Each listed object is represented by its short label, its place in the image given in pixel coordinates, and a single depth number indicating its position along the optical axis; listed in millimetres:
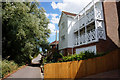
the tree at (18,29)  10570
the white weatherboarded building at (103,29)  8858
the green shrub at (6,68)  8680
